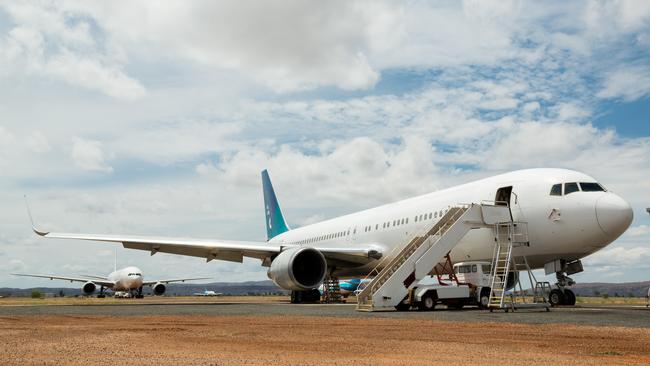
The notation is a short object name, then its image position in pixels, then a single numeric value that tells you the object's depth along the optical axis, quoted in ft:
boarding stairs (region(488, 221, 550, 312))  54.13
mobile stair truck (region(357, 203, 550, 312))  55.11
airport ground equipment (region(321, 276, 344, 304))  83.56
